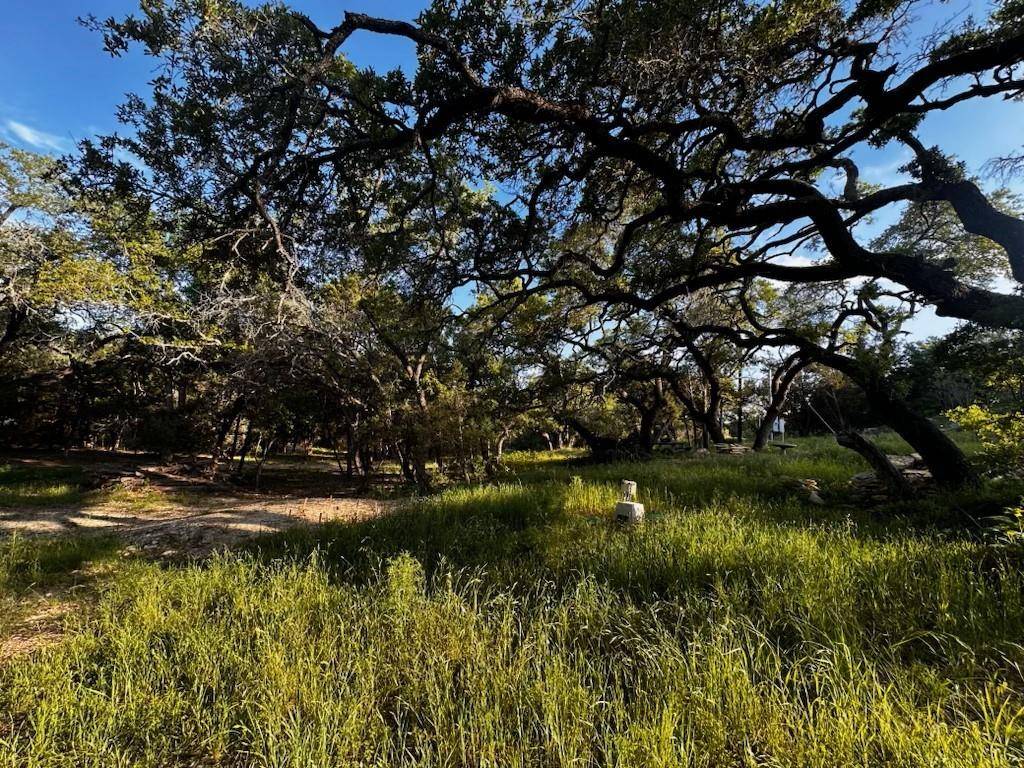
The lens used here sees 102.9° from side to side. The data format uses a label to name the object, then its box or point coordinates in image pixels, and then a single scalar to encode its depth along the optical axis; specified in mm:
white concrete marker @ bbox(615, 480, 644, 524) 4641
